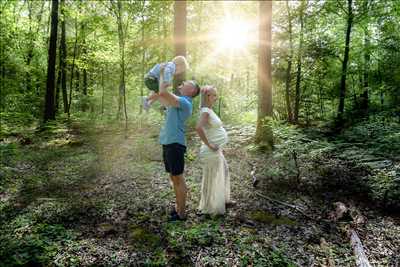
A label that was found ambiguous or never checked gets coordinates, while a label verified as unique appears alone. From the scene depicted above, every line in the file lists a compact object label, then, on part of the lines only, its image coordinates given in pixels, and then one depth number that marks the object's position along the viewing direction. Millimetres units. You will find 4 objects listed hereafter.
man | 4258
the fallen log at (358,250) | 3359
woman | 4527
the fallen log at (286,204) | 4651
